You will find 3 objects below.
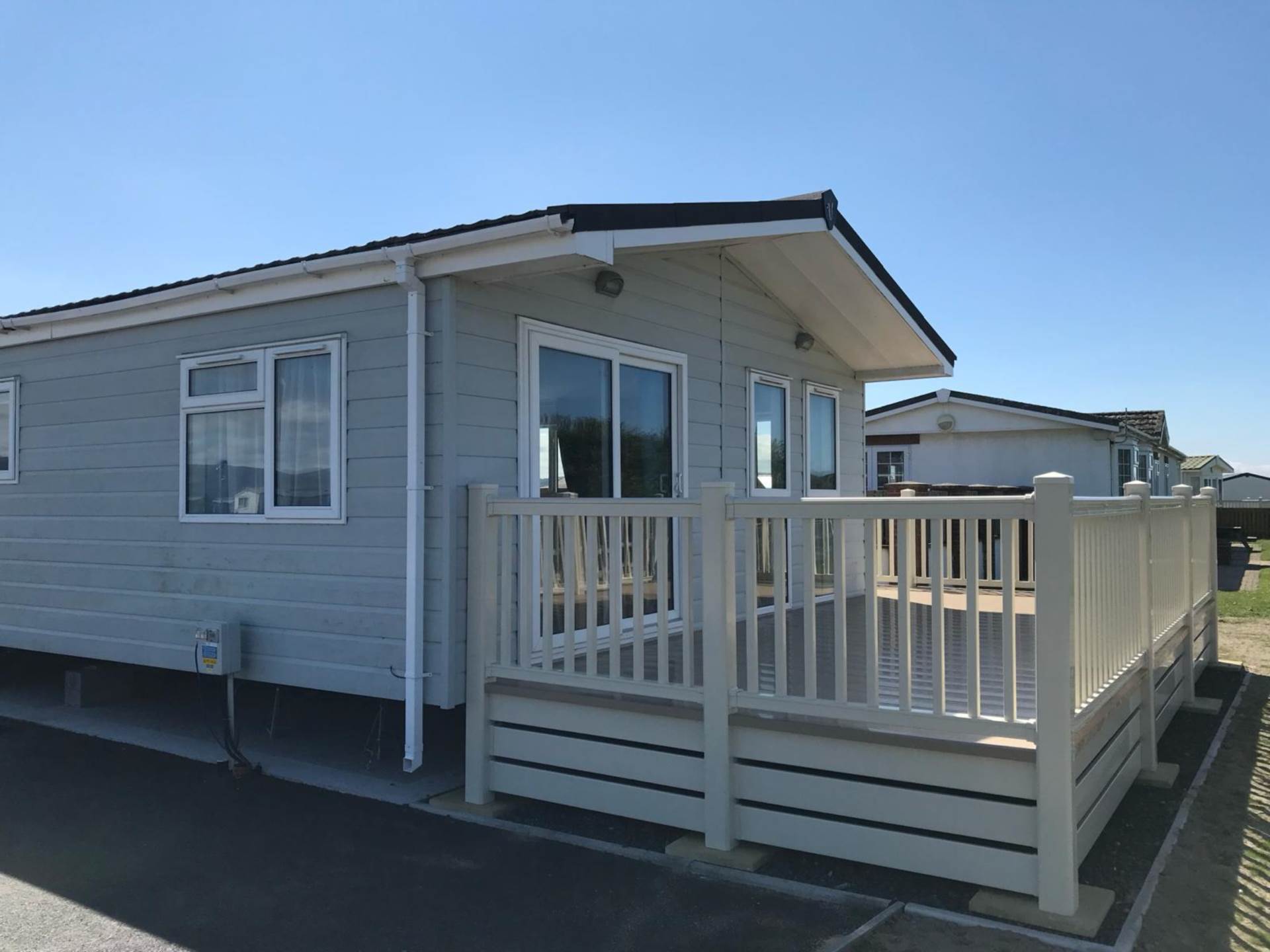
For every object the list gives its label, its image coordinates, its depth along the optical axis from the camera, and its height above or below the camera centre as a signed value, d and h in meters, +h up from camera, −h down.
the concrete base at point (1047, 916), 2.84 -1.37
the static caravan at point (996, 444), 18.52 +1.24
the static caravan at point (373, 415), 4.27 +0.51
